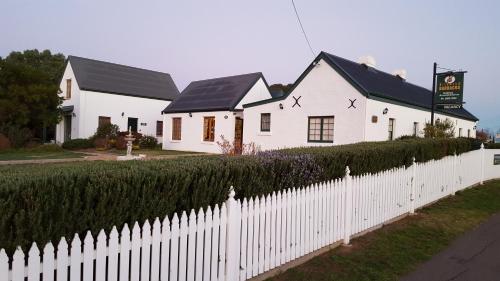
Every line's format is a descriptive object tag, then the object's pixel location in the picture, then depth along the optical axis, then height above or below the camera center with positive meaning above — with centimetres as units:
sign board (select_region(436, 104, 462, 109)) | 1689 +164
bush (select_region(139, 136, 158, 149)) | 2789 -93
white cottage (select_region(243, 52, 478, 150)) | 1681 +140
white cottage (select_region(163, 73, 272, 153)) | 2314 +134
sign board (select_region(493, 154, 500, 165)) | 1546 -75
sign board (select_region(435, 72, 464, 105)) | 1672 +250
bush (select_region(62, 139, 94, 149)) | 2562 -115
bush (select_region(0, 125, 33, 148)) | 2270 -53
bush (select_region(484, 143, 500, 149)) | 1625 -20
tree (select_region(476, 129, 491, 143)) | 3558 +76
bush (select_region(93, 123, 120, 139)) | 2586 -18
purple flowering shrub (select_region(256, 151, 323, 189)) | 505 -49
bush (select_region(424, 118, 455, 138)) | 1698 +51
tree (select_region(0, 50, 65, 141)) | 2270 +189
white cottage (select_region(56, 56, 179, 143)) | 2789 +250
